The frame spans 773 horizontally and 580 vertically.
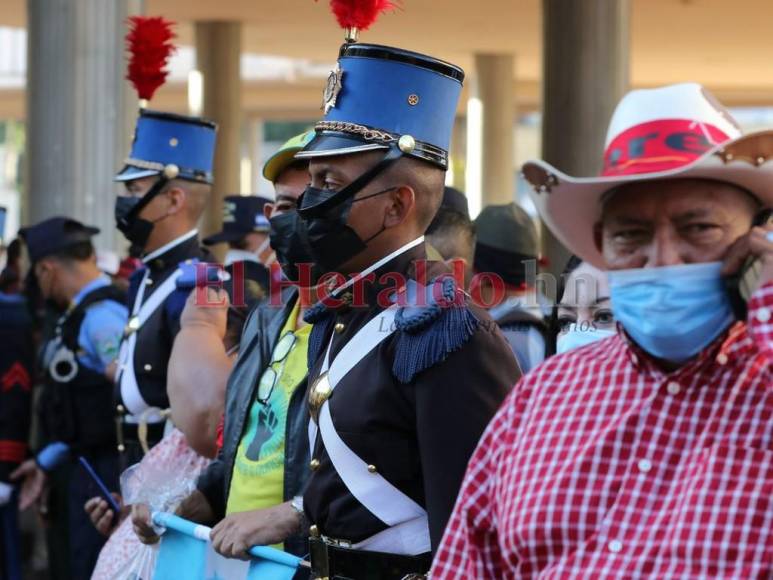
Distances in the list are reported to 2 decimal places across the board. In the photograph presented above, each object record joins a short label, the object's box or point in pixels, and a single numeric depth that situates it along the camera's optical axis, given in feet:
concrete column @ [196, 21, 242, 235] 65.26
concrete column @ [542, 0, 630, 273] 42.52
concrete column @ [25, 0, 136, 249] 34.04
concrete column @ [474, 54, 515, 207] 77.56
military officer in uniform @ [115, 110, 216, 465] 18.37
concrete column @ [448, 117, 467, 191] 112.47
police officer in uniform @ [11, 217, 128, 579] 21.27
